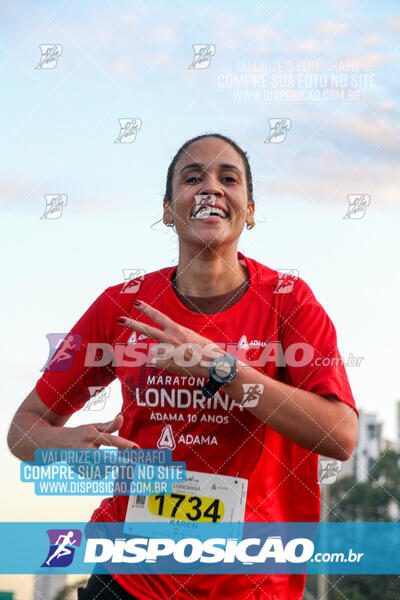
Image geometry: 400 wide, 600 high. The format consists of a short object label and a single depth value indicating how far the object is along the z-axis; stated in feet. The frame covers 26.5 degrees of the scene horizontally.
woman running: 10.68
